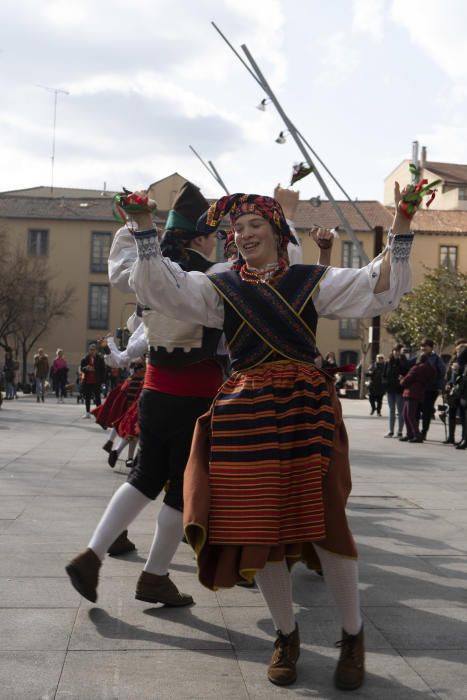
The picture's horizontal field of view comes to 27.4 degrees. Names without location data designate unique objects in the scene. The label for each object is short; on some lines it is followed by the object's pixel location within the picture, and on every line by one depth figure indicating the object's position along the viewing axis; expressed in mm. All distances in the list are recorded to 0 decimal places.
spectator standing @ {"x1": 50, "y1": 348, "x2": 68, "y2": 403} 29484
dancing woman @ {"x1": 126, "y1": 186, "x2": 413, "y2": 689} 3240
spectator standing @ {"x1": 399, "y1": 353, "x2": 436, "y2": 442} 15141
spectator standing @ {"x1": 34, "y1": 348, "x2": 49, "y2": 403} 29234
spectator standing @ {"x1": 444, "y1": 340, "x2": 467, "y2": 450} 13969
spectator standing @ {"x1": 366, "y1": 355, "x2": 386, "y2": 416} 20492
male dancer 4223
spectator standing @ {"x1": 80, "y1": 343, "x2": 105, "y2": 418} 20531
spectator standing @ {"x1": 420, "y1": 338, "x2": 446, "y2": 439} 15516
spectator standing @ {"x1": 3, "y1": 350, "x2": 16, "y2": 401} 30156
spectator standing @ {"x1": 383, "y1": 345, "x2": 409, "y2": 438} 16531
